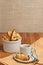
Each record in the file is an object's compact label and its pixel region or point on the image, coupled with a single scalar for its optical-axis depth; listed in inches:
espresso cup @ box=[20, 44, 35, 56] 52.5
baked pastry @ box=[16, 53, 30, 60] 49.7
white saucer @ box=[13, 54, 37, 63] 49.5
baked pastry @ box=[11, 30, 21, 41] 56.6
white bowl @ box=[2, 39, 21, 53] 55.7
